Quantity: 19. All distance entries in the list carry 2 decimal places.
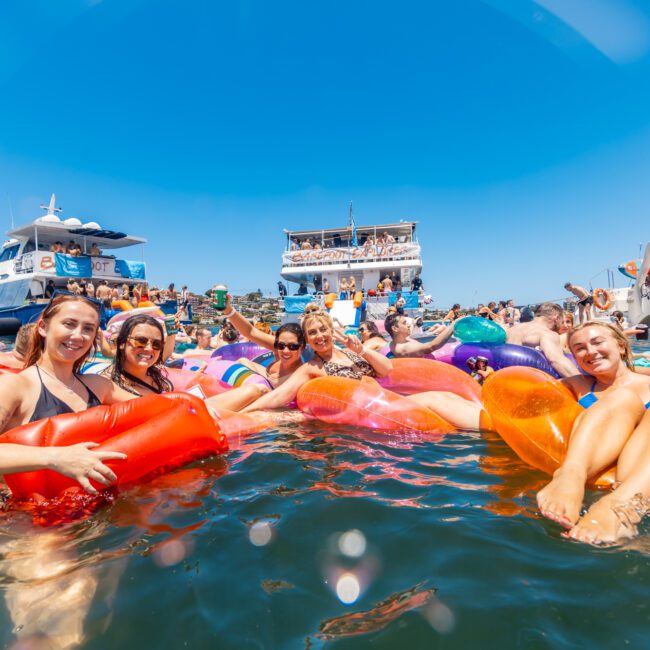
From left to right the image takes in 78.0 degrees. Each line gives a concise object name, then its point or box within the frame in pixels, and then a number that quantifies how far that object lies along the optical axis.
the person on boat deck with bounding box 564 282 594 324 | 6.73
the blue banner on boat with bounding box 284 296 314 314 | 18.72
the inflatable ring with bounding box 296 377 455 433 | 3.62
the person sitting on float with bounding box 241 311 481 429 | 3.95
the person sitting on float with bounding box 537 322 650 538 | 2.02
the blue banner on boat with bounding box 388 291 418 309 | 18.42
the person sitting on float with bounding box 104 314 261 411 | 3.14
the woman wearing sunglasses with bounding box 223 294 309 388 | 4.66
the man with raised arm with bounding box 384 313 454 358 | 6.22
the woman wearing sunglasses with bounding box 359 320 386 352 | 6.23
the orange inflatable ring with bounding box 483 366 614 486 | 2.57
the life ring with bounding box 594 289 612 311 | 11.66
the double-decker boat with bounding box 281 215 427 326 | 21.75
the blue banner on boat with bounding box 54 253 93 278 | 18.25
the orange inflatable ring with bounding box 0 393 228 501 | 2.12
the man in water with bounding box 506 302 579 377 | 5.16
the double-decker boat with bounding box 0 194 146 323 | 18.02
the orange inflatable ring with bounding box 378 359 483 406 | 4.47
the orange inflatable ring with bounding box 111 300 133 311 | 8.39
